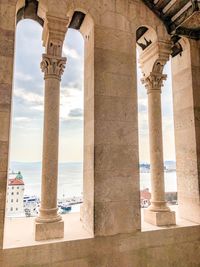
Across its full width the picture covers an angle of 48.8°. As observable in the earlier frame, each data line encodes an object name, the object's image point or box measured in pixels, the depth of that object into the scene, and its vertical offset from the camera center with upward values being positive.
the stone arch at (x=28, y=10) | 4.10 +2.92
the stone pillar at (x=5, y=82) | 3.34 +1.28
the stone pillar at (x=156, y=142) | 4.47 +0.43
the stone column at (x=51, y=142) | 3.54 +0.35
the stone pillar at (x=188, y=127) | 4.77 +0.81
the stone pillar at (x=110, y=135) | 3.83 +0.50
